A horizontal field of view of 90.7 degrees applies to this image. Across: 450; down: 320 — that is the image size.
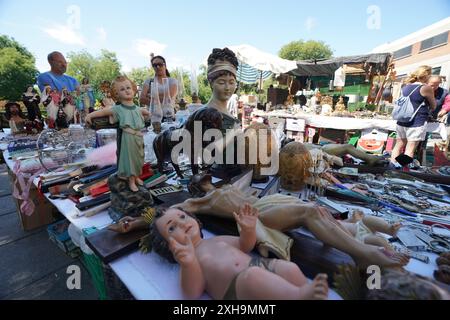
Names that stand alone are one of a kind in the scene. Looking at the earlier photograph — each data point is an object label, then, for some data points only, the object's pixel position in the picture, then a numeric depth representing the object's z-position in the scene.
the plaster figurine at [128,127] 1.07
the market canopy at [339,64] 5.57
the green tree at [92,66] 25.99
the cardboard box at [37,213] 2.20
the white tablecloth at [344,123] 4.25
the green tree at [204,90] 17.16
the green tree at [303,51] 25.56
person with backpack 2.79
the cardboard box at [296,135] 5.23
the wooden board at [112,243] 0.88
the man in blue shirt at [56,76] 2.62
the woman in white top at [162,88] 2.42
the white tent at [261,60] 6.19
